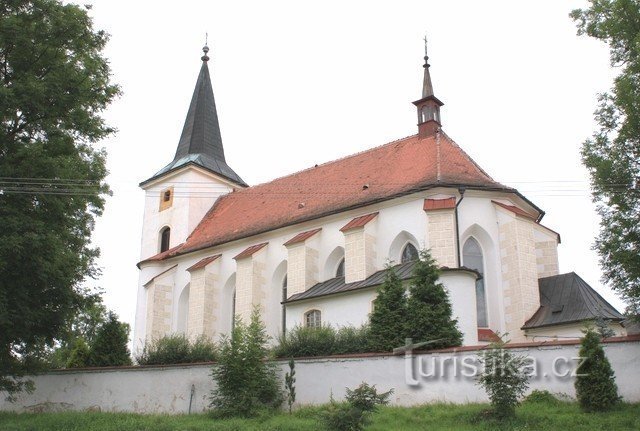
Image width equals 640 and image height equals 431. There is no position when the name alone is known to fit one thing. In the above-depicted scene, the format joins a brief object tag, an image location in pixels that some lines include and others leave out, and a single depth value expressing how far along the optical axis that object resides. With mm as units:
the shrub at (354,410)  12648
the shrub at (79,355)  23500
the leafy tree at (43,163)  16797
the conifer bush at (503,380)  12695
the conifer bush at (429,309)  16844
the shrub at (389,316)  17016
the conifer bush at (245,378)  15672
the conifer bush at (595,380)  12727
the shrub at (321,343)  17188
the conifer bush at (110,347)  22719
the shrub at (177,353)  19359
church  22000
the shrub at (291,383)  16172
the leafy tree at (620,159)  14586
